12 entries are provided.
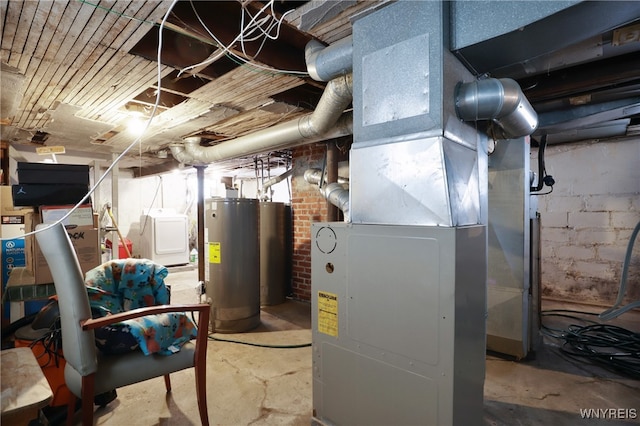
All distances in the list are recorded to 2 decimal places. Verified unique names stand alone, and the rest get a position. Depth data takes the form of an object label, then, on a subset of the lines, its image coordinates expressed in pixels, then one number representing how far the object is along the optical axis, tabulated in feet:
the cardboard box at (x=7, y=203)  8.44
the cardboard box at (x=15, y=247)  8.27
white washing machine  21.13
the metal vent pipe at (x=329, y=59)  5.32
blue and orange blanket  5.42
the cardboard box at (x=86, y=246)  8.86
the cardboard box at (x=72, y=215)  7.48
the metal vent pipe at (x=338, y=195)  7.41
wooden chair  4.74
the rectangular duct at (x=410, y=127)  4.27
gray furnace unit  4.19
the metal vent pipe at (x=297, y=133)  6.33
